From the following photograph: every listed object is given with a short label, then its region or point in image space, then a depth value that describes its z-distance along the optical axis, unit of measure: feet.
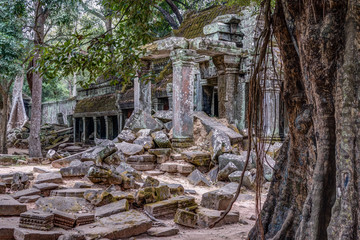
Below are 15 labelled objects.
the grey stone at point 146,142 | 29.45
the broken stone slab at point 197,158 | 27.09
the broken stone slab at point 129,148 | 28.40
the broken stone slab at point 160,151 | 28.32
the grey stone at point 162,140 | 29.60
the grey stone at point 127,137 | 31.83
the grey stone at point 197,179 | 23.95
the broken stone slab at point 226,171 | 24.49
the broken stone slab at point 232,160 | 25.43
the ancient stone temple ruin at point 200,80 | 30.04
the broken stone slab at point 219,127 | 30.32
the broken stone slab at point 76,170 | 20.81
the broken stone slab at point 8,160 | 29.51
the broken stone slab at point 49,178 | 18.62
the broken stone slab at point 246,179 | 22.90
